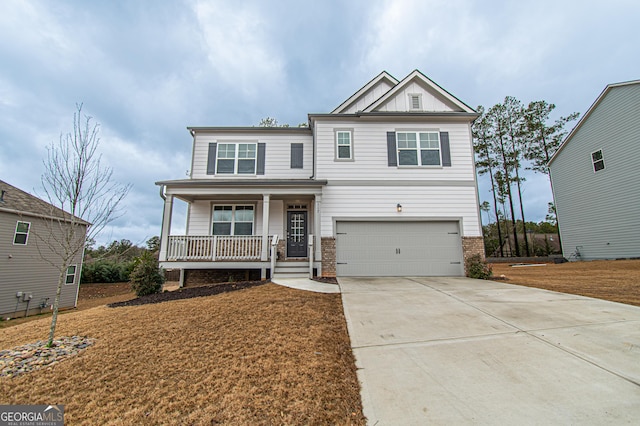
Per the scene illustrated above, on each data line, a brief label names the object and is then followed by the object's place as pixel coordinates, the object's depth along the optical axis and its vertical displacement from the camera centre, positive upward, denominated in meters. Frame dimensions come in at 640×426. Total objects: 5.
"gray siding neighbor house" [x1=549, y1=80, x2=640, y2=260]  12.90 +4.04
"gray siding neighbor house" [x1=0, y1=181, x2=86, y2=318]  12.27 -0.18
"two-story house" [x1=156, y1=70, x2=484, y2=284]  9.90 +2.35
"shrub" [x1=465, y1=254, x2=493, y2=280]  9.41 -0.44
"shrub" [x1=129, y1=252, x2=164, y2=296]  8.38 -0.66
